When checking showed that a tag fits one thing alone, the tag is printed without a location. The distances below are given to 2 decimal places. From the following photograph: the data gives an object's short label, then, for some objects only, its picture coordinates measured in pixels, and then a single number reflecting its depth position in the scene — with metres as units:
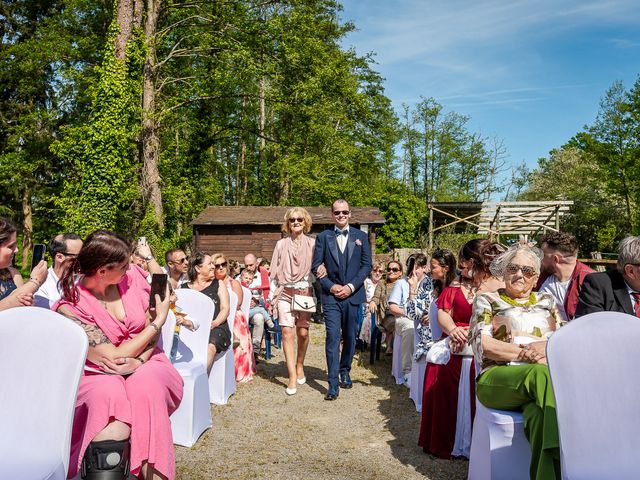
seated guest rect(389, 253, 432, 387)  7.24
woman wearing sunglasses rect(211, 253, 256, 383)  7.25
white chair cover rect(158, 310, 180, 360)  4.04
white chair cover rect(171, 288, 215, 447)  4.76
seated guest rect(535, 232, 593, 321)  4.68
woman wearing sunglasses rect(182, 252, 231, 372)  6.13
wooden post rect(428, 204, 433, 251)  21.77
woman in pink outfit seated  2.88
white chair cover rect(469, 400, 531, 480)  3.25
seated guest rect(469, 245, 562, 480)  3.04
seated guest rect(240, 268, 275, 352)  8.86
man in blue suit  6.39
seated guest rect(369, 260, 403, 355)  8.34
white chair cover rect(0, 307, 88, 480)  2.55
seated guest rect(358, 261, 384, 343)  9.22
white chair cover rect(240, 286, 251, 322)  7.73
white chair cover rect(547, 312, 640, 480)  2.57
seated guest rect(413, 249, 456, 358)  5.43
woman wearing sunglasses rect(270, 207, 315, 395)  6.71
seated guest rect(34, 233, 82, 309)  4.64
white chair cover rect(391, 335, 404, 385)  7.32
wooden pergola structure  22.50
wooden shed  23.61
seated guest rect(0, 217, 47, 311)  3.64
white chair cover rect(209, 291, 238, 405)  6.26
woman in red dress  4.32
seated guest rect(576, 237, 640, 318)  3.59
